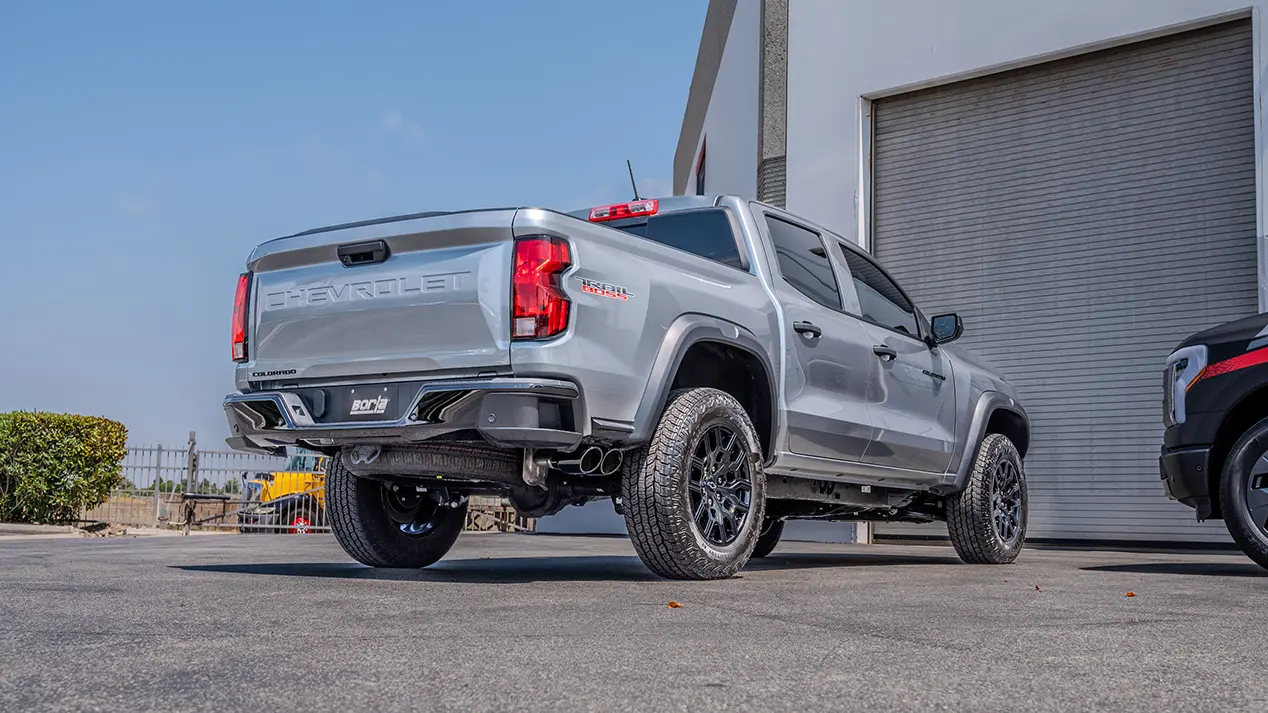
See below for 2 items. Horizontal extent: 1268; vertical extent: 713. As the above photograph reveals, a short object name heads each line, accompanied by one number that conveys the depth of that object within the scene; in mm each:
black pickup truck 6480
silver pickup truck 4789
